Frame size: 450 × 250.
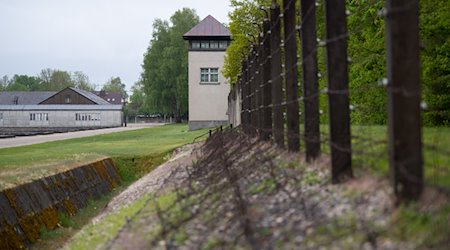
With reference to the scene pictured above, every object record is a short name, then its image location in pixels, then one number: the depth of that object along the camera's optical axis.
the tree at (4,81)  181.96
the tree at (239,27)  37.19
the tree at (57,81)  158.25
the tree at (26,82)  166.75
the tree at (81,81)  168.80
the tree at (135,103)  135.25
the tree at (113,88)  190.19
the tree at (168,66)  74.62
